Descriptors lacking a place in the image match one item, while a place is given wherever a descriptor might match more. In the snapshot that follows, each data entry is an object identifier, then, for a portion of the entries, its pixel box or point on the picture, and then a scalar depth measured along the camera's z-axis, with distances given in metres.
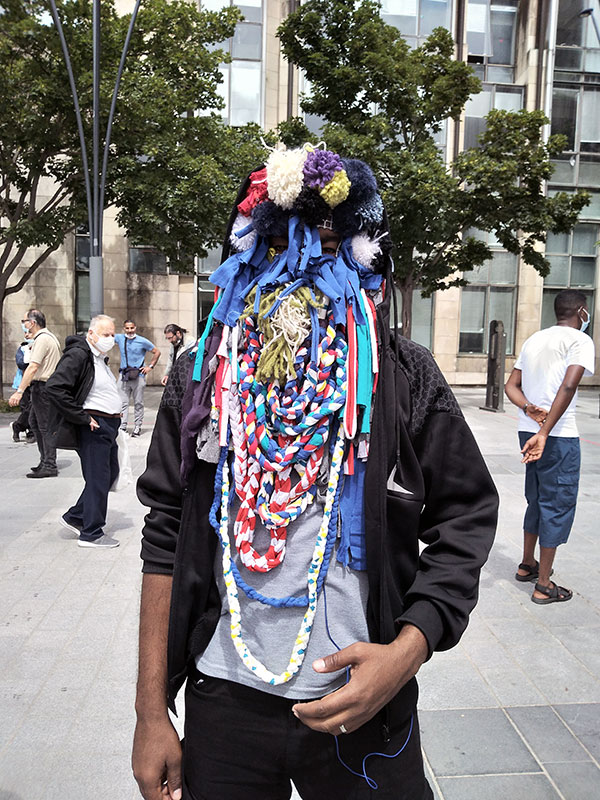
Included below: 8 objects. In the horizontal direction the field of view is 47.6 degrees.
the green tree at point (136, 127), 12.40
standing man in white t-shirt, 4.46
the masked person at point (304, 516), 1.37
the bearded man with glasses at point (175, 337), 11.23
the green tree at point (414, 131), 14.63
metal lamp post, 10.50
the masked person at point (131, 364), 11.40
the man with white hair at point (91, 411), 5.43
